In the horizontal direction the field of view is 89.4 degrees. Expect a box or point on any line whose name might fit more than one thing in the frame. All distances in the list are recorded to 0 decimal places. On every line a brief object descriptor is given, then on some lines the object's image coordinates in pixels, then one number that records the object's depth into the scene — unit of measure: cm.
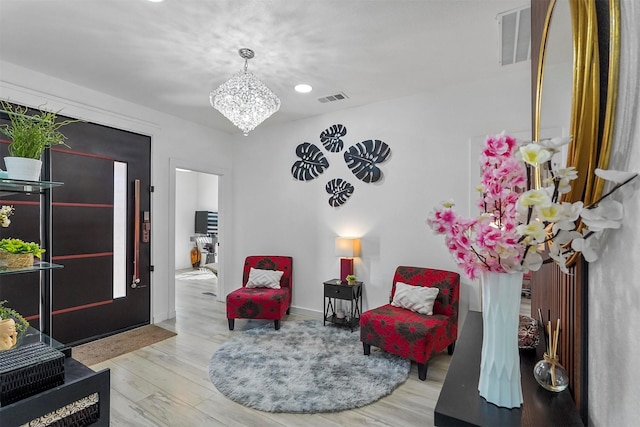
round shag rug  238
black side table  376
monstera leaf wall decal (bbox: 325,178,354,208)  414
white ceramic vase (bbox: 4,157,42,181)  123
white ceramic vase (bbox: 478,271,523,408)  87
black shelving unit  107
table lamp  384
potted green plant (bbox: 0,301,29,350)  115
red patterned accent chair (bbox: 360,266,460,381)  270
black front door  305
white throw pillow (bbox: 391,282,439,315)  308
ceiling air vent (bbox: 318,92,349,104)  366
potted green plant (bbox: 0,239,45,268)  123
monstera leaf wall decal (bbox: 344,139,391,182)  388
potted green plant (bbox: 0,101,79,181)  124
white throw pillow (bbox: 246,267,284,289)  422
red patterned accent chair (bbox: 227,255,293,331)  380
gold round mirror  61
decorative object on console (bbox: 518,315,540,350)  120
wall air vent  216
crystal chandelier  267
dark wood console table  81
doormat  314
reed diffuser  90
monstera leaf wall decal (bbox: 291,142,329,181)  436
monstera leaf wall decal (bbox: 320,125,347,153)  418
